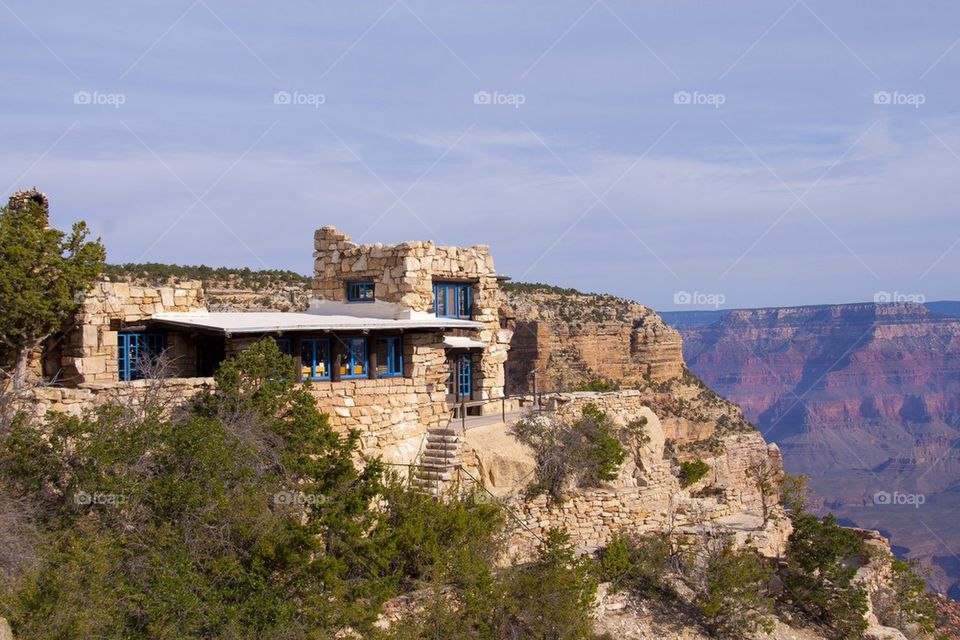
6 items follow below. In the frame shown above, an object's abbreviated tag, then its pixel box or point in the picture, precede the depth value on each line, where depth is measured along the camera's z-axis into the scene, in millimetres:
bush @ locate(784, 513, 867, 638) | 23188
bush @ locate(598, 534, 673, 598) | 21641
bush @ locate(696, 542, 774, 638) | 21297
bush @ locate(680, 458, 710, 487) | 33756
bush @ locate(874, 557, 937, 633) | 27406
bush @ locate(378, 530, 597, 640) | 17406
